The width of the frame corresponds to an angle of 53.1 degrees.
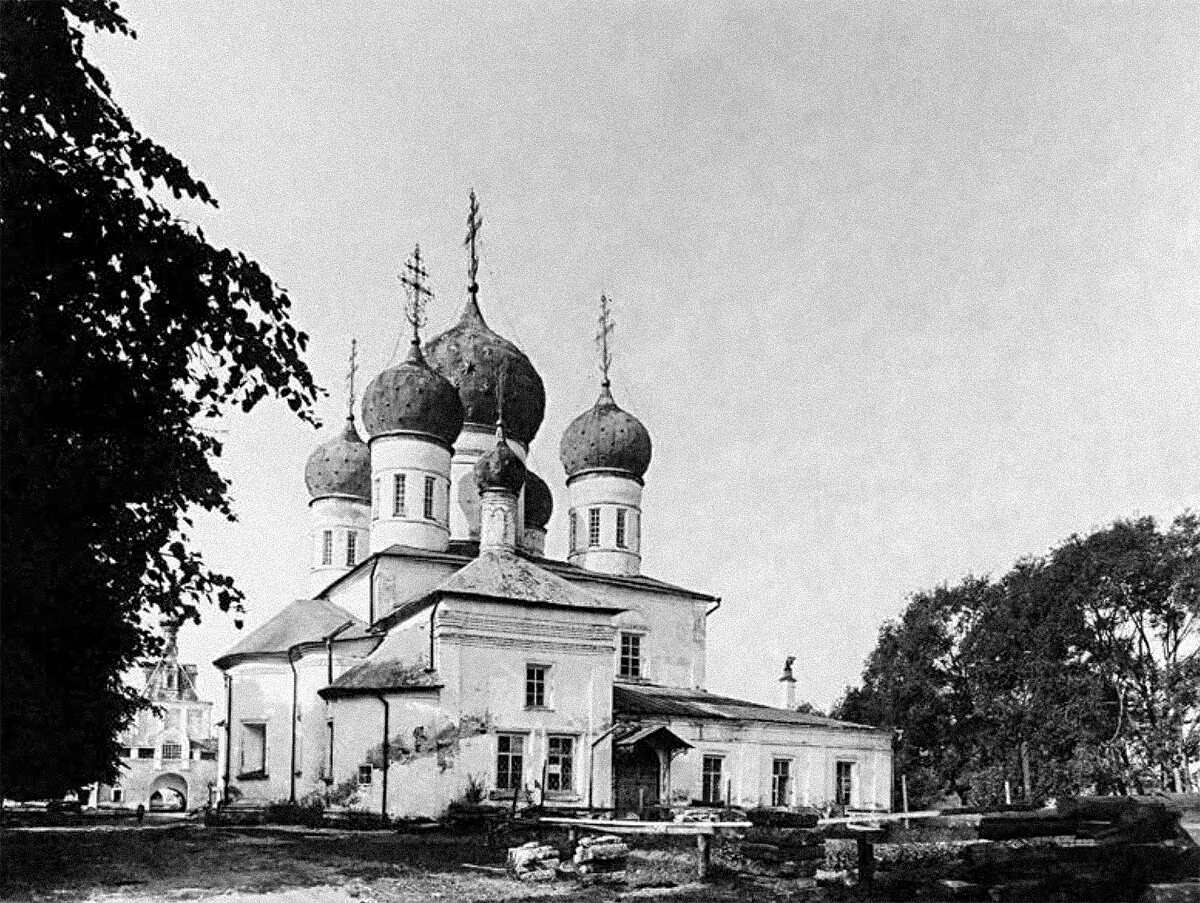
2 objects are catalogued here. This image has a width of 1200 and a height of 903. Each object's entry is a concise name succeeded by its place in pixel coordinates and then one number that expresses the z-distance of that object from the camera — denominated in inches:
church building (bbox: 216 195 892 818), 975.0
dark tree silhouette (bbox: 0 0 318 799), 360.8
